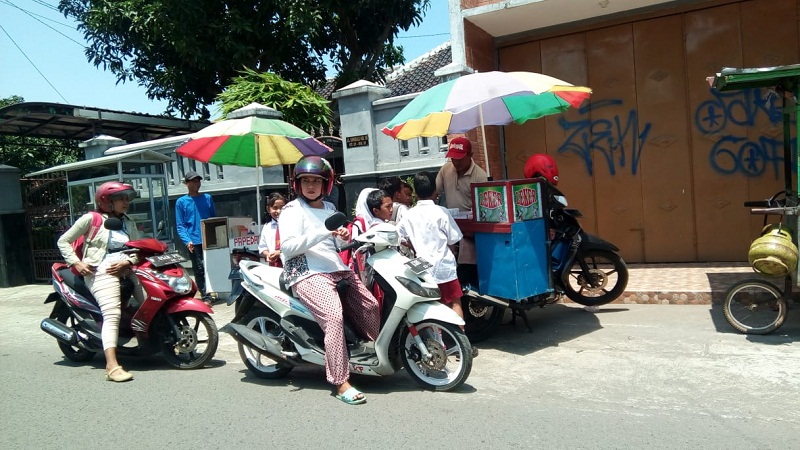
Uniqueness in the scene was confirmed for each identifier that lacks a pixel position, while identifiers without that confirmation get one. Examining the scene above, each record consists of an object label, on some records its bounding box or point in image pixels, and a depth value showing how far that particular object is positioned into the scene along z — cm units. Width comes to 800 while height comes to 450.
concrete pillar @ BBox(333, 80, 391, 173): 889
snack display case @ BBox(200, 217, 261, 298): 830
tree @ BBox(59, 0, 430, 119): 1340
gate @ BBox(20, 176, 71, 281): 1141
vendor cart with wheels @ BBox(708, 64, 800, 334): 509
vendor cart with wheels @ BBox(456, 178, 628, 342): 542
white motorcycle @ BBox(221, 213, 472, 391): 435
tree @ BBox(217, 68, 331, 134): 980
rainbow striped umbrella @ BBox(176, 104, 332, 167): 682
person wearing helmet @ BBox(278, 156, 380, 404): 437
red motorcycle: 535
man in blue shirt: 851
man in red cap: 596
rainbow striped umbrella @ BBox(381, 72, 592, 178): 538
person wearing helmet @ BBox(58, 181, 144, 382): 527
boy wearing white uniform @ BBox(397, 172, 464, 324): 519
